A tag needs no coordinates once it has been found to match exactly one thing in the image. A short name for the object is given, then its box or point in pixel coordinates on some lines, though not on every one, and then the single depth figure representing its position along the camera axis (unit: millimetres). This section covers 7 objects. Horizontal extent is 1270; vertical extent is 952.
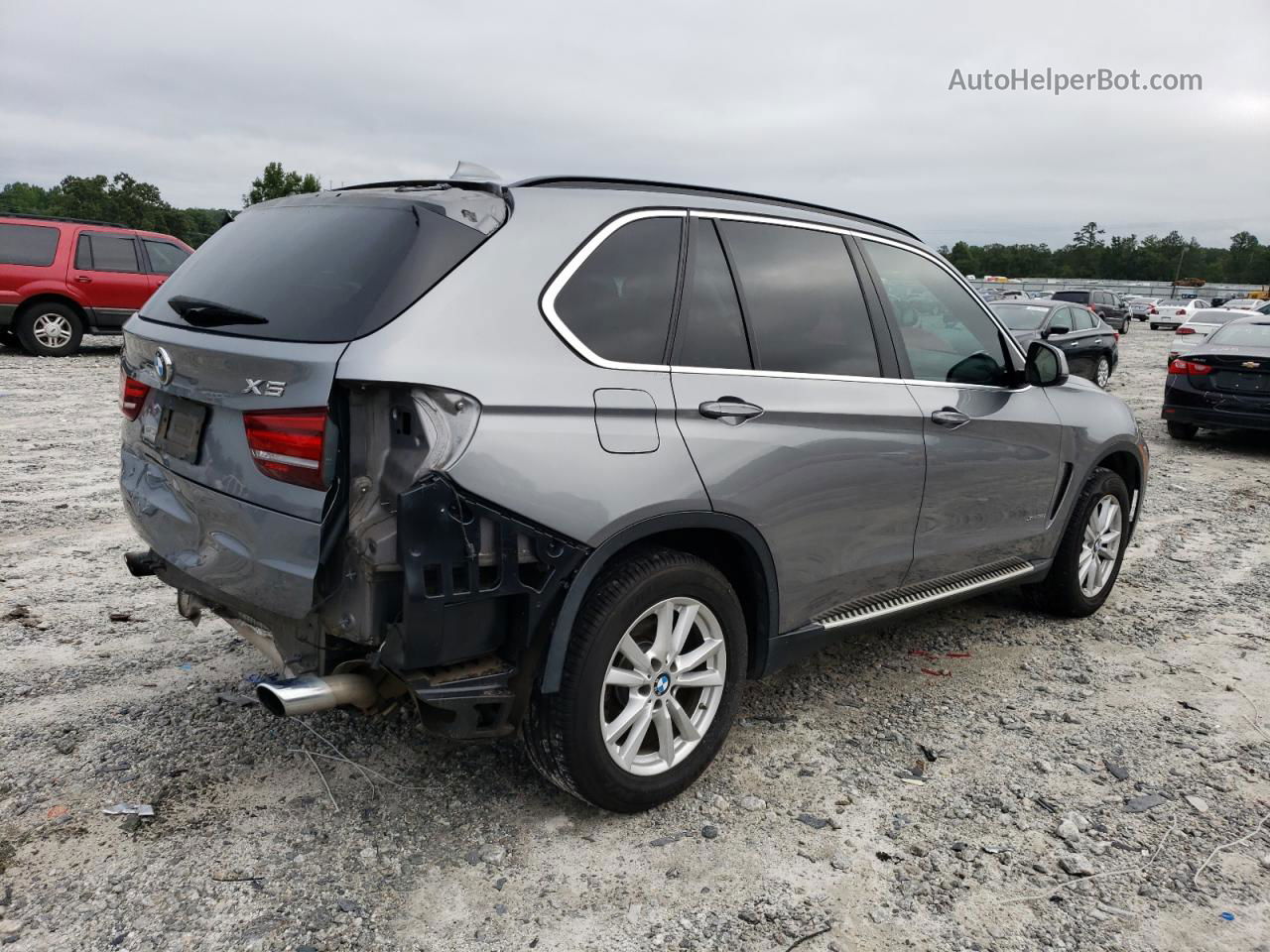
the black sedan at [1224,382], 10234
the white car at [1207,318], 25542
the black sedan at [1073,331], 14305
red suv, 13688
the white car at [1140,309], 45638
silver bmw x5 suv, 2508
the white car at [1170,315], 40250
